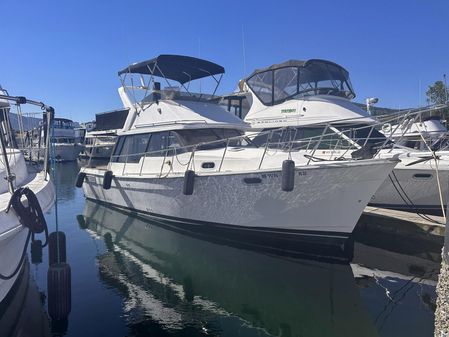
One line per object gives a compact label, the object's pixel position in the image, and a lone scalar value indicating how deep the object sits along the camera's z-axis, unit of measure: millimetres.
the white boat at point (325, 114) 10148
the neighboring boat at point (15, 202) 4047
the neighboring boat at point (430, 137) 12130
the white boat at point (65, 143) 38281
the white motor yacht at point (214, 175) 7391
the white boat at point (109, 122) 16297
